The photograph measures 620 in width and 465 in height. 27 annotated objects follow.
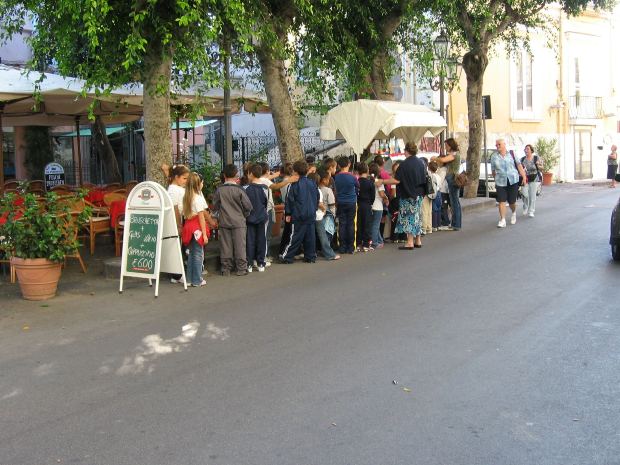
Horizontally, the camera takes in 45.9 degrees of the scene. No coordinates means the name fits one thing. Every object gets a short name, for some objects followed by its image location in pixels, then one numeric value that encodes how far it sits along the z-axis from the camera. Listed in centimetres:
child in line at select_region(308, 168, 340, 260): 1166
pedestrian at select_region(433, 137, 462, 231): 1461
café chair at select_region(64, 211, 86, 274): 913
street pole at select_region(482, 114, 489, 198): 2173
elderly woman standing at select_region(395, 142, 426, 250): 1235
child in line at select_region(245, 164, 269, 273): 1062
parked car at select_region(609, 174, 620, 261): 1021
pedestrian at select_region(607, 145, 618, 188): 2977
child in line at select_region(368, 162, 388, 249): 1268
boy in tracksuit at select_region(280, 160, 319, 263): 1120
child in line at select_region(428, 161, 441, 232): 1427
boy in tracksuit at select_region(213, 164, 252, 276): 1018
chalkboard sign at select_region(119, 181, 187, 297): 904
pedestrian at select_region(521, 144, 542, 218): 1686
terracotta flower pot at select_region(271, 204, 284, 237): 1296
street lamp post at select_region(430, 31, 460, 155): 1775
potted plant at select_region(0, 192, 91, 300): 862
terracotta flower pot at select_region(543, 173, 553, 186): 3038
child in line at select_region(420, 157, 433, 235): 1447
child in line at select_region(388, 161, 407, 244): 1375
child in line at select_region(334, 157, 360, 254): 1188
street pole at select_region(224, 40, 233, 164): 1246
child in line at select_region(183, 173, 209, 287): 951
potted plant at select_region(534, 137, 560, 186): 3127
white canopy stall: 1343
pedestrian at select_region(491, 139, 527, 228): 1530
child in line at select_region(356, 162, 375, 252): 1243
